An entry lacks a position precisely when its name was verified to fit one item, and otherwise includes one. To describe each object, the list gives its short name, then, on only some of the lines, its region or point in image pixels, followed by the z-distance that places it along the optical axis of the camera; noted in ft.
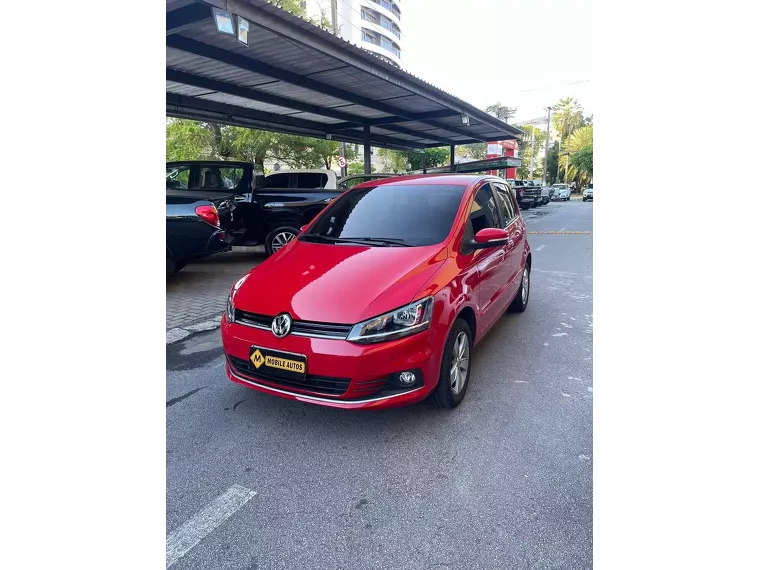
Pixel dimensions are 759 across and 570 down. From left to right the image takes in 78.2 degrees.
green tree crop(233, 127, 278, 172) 68.33
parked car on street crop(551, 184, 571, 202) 141.07
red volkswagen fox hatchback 9.36
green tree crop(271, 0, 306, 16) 74.59
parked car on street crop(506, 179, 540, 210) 91.81
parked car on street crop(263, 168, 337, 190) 37.17
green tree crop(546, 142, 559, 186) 228.22
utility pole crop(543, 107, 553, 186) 188.14
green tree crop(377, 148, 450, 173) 110.88
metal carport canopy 24.13
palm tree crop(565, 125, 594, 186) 185.81
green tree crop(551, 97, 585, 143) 214.69
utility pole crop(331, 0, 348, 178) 62.79
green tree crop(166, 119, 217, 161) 65.98
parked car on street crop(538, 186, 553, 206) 109.50
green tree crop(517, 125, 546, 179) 221.46
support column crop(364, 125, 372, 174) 52.58
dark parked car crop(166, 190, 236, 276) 22.57
